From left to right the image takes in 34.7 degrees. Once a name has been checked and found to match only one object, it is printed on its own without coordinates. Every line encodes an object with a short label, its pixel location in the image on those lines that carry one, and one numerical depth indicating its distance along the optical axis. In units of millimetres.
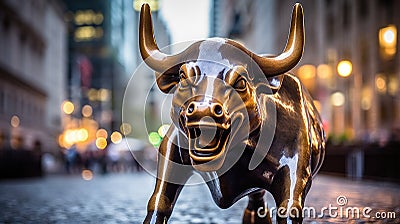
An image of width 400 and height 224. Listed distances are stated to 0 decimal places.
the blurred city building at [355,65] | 30672
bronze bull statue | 3396
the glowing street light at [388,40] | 28078
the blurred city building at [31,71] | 50472
